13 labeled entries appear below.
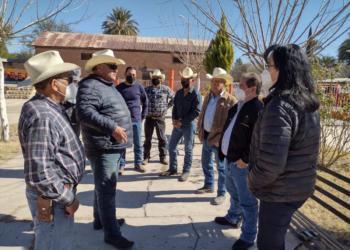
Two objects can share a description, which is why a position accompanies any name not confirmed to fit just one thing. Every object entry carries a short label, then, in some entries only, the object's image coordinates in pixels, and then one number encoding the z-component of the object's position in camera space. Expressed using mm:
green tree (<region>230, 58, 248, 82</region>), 47250
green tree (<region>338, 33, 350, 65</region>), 30067
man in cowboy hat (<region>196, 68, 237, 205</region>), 3590
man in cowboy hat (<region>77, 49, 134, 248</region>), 2574
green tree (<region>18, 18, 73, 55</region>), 39381
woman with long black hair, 1685
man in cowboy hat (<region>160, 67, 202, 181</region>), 4633
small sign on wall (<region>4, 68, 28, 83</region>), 27562
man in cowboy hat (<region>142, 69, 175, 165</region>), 5453
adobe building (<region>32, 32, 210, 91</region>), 28109
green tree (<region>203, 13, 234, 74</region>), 16366
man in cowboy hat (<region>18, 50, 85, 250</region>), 1605
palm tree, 43031
